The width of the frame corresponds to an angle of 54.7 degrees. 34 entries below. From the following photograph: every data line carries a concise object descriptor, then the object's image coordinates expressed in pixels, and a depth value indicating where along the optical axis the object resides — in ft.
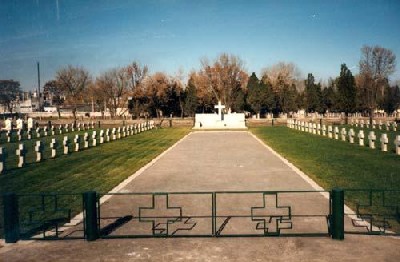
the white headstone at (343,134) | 96.88
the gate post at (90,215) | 23.80
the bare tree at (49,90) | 460.38
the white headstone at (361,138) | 84.09
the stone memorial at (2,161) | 50.06
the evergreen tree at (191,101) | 256.93
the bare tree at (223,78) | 271.69
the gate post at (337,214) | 23.27
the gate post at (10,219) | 23.63
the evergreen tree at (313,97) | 265.13
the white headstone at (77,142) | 77.06
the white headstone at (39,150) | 60.72
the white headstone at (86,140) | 83.62
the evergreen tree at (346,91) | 199.21
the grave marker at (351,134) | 89.97
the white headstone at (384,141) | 70.69
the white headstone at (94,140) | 87.86
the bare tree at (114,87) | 265.54
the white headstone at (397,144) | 65.50
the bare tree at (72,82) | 264.72
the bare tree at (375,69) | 188.24
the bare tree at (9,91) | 432.25
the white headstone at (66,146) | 70.49
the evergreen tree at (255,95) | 258.57
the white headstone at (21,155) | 55.07
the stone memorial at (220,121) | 161.68
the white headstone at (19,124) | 141.31
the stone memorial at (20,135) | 105.21
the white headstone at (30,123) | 151.95
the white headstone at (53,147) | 65.82
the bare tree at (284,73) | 332.19
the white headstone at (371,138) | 77.59
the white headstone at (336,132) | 103.36
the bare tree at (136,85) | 249.75
